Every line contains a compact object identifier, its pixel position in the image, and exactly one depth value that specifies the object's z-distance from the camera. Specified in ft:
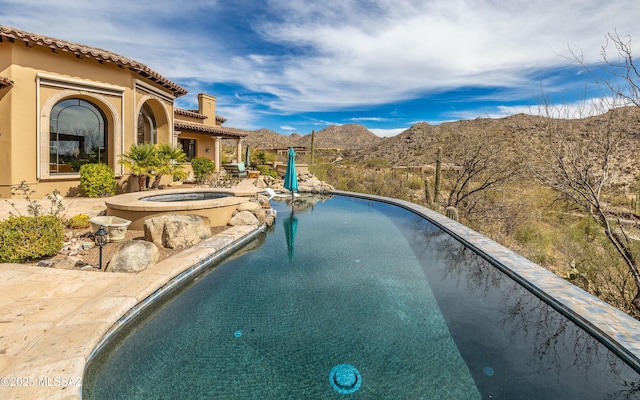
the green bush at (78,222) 22.81
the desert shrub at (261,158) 83.76
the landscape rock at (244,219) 27.66
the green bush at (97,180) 36.14
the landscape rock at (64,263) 16.26
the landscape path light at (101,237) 16.46
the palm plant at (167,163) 38.19
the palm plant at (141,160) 36.78
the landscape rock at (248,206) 29.55
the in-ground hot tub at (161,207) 23.61
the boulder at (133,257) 15.97
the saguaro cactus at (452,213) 31.61
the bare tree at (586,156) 16.25
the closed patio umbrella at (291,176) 44.24
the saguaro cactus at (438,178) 42.11
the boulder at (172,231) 20.33
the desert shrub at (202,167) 56.52
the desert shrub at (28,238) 16.02
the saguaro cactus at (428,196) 43.39
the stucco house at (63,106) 31.63
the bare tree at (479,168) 37.91
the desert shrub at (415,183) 62.62
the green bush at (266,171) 70.49
